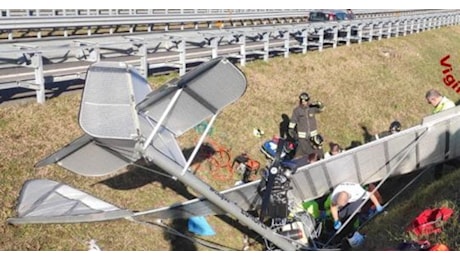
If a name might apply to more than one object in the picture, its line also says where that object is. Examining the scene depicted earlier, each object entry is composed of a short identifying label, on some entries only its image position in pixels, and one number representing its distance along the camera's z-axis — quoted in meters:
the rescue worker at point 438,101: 10.09
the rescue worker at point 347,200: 8.84
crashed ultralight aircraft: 4.89
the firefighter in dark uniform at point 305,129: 11.59
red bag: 6.19
